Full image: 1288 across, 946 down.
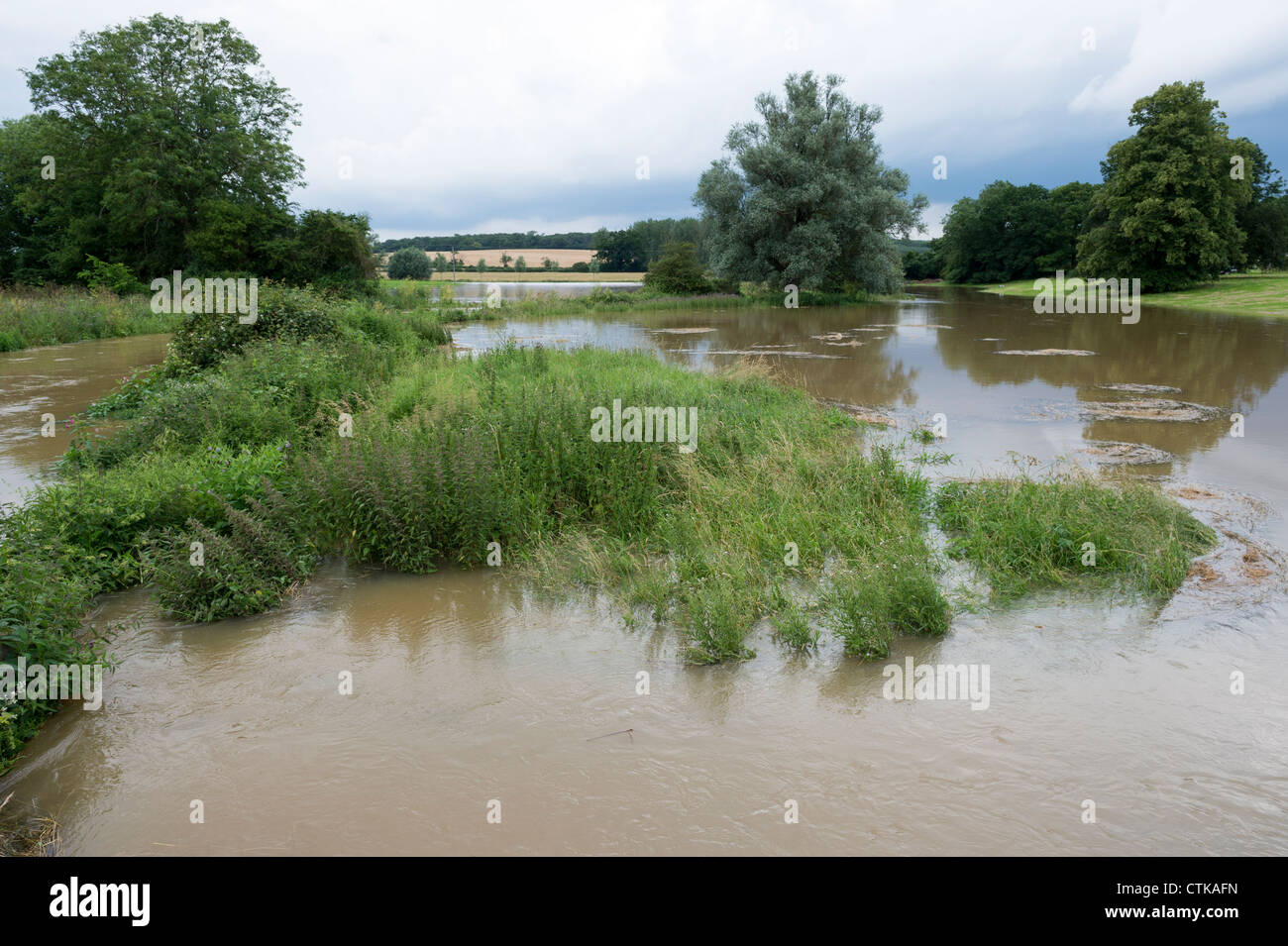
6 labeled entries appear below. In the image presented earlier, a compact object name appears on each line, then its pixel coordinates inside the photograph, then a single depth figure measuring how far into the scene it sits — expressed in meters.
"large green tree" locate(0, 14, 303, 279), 34.78
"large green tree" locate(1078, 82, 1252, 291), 40.28
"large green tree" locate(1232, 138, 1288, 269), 47.72
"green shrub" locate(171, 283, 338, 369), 12.90
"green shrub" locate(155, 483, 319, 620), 6.04
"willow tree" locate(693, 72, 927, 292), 41.25
